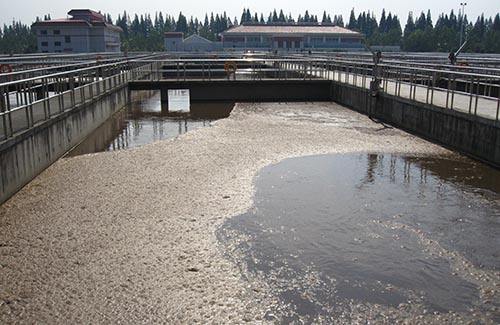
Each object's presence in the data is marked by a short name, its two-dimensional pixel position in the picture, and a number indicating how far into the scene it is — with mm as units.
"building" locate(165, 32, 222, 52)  103688
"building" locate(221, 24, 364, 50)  108438
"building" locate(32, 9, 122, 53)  95438
